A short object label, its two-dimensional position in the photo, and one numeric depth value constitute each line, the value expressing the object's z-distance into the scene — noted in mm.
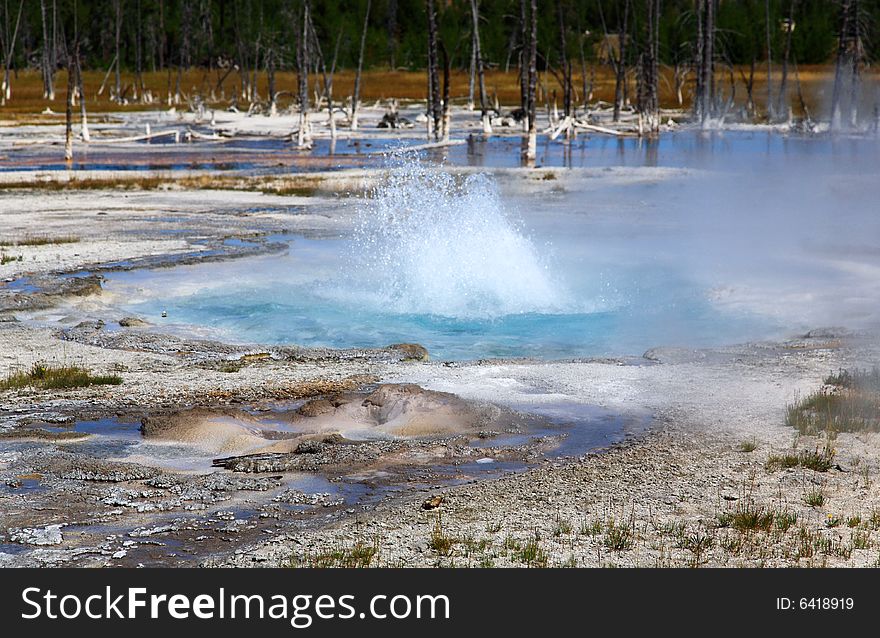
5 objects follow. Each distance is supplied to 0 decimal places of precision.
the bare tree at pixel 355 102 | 59425
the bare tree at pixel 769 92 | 65494
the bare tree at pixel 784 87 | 64188
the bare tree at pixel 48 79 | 79500
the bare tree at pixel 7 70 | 78662
